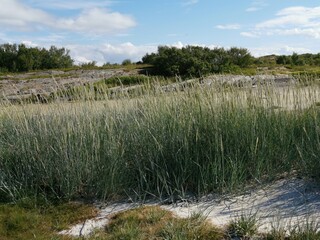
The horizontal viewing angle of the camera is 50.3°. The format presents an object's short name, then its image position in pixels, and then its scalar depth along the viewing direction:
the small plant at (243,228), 3.34
